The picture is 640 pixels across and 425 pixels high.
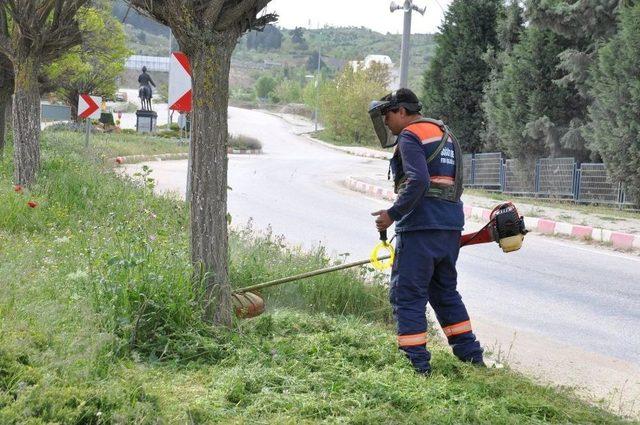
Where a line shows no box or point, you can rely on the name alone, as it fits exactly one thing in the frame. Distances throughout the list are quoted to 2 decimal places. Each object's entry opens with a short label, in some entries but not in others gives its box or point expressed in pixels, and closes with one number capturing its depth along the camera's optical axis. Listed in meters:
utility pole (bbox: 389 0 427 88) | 20.58
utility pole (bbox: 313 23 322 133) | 64.91
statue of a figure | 45.62
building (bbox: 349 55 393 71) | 59.25
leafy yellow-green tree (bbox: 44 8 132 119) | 21.48
